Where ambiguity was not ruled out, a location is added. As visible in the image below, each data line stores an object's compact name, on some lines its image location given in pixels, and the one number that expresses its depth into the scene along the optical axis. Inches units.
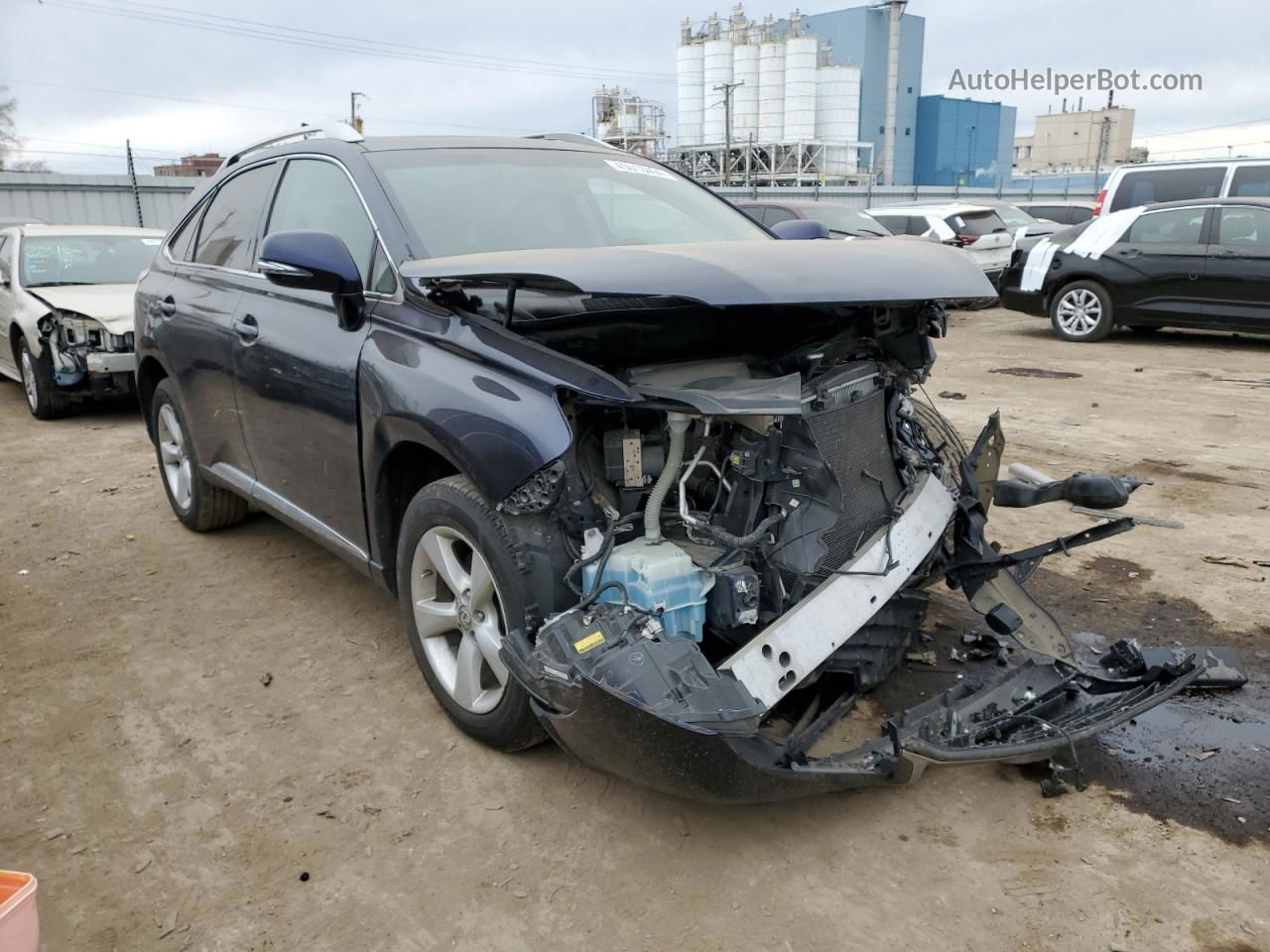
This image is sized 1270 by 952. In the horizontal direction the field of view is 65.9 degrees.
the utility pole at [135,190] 727.7
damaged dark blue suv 95.3
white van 447.8
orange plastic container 71.7
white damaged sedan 309.7
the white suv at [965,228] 558.9
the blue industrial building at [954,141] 2085.4
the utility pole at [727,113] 1660.4
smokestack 1943.9
